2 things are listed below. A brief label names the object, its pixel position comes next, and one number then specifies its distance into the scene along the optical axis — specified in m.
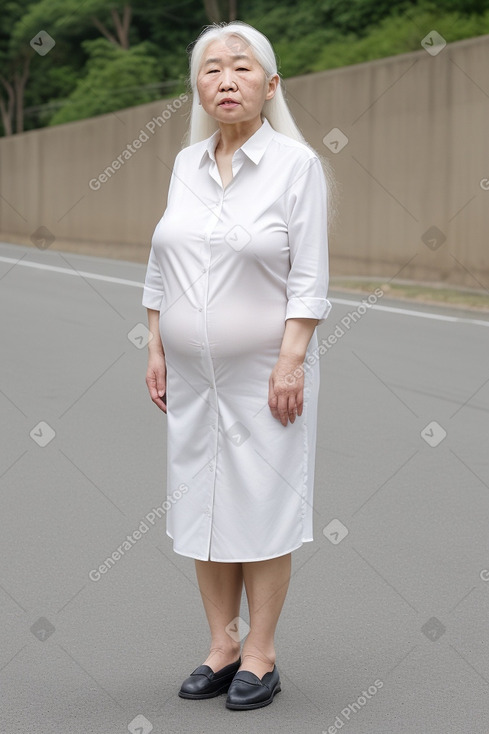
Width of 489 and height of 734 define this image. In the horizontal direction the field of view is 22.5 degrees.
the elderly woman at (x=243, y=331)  3.91
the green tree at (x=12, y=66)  46.16
